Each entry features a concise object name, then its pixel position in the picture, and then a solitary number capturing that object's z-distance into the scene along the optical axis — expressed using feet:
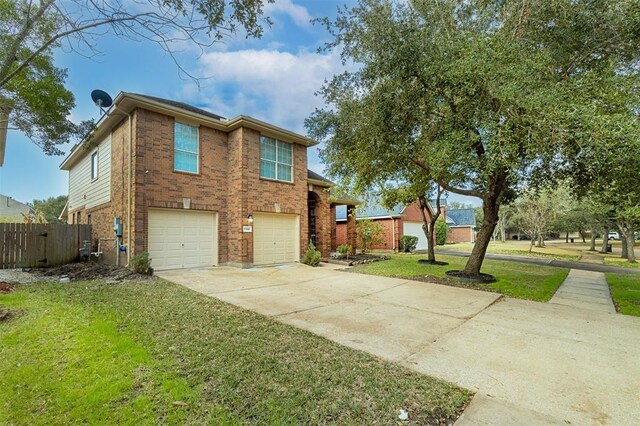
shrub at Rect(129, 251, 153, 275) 29.76
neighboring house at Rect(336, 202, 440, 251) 78.12
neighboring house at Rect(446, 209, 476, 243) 122.01
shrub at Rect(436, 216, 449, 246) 95.04
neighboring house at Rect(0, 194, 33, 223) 96.27
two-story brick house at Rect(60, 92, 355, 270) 32.91
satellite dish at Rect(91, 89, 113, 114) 33.06
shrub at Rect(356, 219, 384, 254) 61.62
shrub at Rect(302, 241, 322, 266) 42.27
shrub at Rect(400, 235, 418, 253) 76.84
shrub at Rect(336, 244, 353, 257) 49.16
